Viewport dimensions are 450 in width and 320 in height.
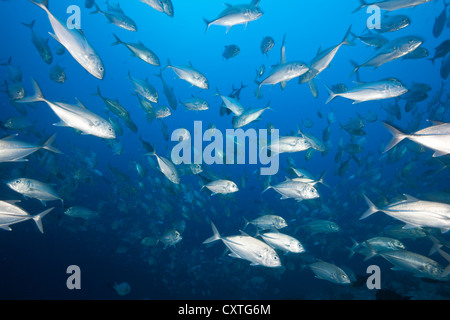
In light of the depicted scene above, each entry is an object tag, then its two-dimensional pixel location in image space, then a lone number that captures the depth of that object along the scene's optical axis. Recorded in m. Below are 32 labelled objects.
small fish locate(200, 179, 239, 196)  4.75
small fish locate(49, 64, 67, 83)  5.00
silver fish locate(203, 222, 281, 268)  3.46
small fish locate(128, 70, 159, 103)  5.20
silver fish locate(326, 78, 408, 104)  3.88
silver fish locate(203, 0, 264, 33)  4.46
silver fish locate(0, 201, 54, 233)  3.17
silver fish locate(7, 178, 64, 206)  4.23
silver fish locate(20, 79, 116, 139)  2.94
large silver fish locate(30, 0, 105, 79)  2.73
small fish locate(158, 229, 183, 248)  6.15
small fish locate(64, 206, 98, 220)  6.28
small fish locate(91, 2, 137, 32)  4.73
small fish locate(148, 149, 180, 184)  4.59
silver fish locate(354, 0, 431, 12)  4.02
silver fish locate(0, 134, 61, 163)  3.11
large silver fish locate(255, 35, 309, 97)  4.15
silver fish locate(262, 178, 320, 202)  4.43
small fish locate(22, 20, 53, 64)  5.32
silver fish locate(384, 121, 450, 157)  2.42
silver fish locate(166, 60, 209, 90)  4.97
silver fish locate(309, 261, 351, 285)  4.52
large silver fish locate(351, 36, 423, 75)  3.99
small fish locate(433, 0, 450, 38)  5.68
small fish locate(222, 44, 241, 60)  6.38
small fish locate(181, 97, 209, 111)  5.67
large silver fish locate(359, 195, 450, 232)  2.96
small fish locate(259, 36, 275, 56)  6.09
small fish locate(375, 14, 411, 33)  4.42
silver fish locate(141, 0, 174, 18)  4.25
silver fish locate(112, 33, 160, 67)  4.72
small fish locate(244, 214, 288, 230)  4.88
